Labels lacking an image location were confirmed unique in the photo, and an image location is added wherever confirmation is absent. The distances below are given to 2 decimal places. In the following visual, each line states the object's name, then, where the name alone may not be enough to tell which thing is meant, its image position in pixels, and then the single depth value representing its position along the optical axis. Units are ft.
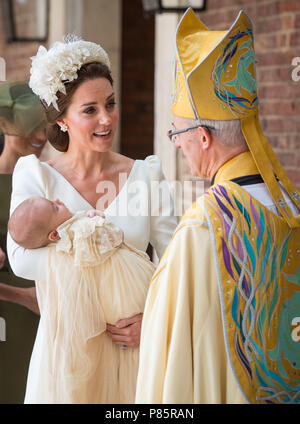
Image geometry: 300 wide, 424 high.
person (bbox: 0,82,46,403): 18.62
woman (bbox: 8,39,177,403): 15.57
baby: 15.16
